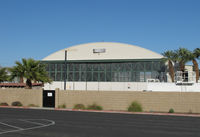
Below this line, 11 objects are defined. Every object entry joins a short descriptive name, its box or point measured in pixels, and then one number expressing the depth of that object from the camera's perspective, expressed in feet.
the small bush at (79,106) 111.96
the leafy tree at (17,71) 130.52
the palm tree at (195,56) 146.51
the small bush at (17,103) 124.26
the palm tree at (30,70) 131.03
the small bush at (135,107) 103.83
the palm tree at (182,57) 149.24
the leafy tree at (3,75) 159.63
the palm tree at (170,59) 155.32
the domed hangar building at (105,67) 163.73
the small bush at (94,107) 109.84
